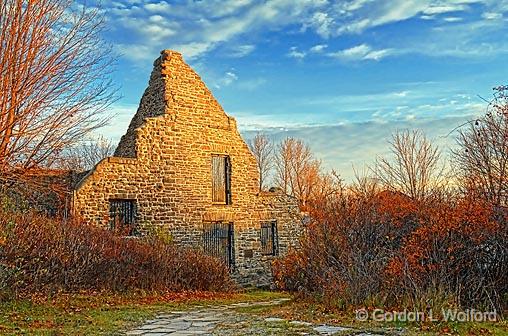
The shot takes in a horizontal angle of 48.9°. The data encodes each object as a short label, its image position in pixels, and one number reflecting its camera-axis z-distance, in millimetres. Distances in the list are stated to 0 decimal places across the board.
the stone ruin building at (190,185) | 18312
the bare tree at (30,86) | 10328
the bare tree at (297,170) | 37531
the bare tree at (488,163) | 11992
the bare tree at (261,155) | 38906
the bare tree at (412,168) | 28630
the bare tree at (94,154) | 37669
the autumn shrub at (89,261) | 11781
